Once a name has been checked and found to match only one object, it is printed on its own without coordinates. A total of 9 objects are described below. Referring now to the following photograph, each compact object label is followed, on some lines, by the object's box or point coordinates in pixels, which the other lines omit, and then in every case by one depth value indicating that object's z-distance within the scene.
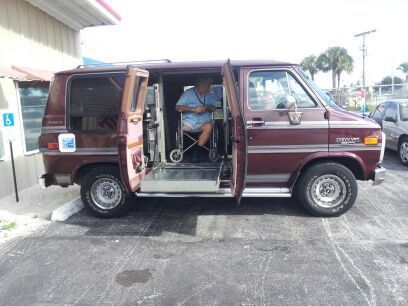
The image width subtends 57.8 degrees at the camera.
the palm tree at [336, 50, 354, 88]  46.04
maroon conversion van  5.03
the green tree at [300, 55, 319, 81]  47.94
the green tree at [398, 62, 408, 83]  69.09
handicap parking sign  6.03
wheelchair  6.23
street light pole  36.14
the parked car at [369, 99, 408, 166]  8.65
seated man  6.08
